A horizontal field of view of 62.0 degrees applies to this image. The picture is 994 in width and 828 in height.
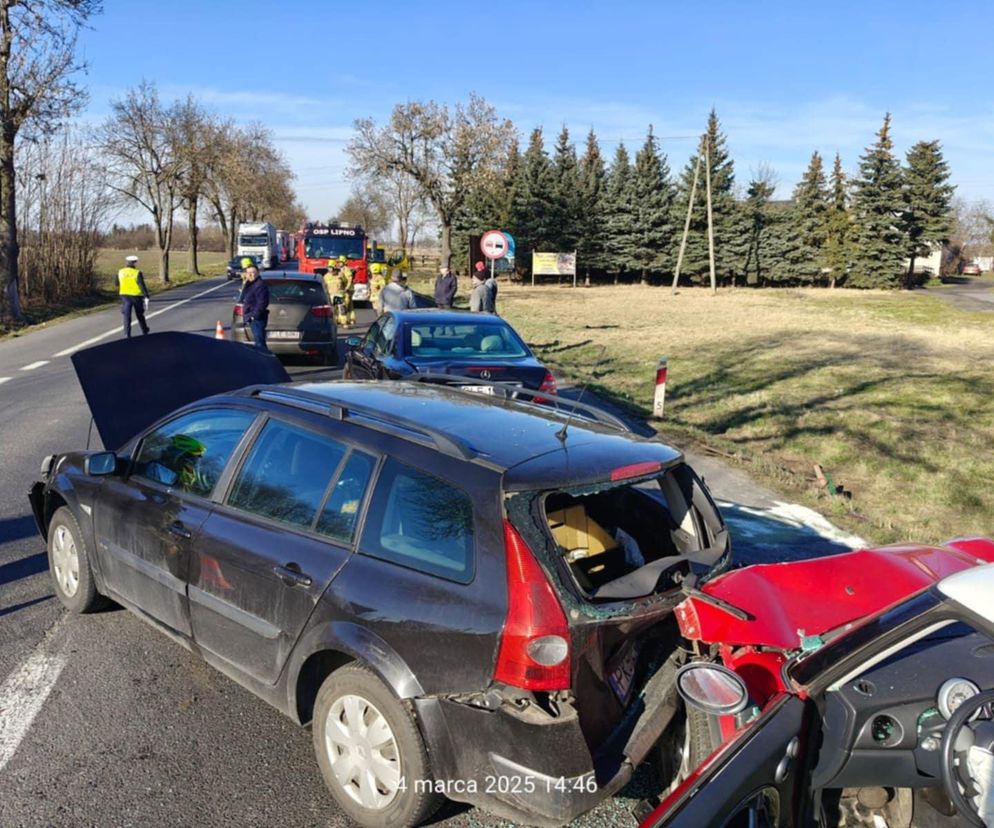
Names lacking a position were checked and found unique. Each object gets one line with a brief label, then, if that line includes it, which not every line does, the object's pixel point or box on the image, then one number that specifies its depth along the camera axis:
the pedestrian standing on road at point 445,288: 17.39
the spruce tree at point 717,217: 55.88
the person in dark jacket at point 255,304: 13.38
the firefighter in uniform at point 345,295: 21.69
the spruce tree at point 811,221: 57.81
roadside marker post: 10.59
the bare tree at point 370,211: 80.94
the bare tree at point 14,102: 21.92
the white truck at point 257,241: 47.62
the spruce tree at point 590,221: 57.44
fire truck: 29.64
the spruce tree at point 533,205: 55.47
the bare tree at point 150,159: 42.38
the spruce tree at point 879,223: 55.53
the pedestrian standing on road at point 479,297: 15.07
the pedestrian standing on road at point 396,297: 14.98
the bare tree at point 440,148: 48.06
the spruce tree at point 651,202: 56.88
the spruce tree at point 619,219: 57.31
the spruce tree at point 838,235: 57.09
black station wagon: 2.70
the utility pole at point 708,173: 45.30
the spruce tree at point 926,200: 56.25
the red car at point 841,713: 2.12
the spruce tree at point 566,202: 56.16
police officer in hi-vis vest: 17.39
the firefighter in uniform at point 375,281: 25.89
